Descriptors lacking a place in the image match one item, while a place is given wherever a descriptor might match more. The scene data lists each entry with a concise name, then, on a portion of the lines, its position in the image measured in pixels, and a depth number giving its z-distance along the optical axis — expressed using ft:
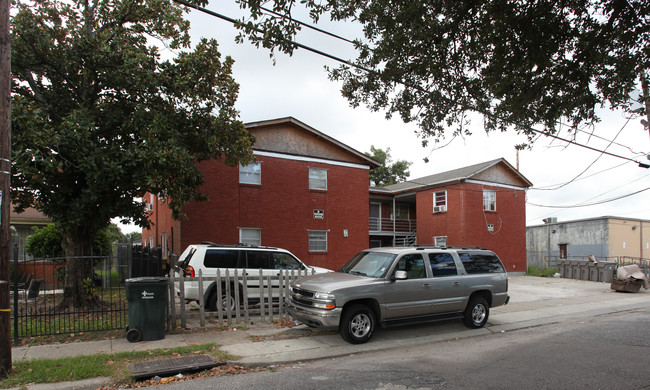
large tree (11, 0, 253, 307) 32.24
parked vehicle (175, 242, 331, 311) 34.06
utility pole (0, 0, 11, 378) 19.67
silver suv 25.95
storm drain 20.22
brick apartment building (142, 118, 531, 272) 56.90
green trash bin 26.07
